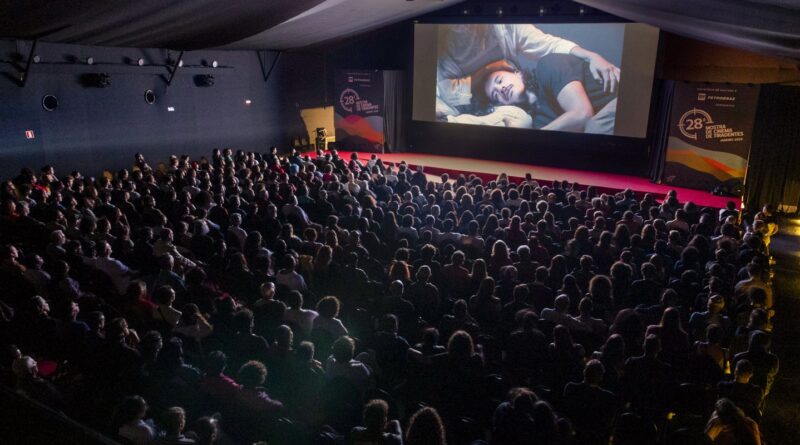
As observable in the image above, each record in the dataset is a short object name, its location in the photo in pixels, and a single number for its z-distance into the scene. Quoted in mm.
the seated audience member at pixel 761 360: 4398
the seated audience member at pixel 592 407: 3830
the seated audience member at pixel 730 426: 3486
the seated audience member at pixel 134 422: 3127
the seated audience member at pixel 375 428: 3211
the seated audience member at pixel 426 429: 3070
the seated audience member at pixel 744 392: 3986
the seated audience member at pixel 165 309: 4953
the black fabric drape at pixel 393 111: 16953
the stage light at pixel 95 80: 11609
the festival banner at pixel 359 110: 16969
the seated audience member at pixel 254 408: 3627
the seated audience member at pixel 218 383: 3760
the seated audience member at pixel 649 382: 4141
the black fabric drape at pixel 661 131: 12922
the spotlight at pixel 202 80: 14273
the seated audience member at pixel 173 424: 3109
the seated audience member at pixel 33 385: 3531
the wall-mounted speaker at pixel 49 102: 10969
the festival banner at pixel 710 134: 11695
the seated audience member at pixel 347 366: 4039
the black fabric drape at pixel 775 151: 11055
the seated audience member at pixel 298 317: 4955
